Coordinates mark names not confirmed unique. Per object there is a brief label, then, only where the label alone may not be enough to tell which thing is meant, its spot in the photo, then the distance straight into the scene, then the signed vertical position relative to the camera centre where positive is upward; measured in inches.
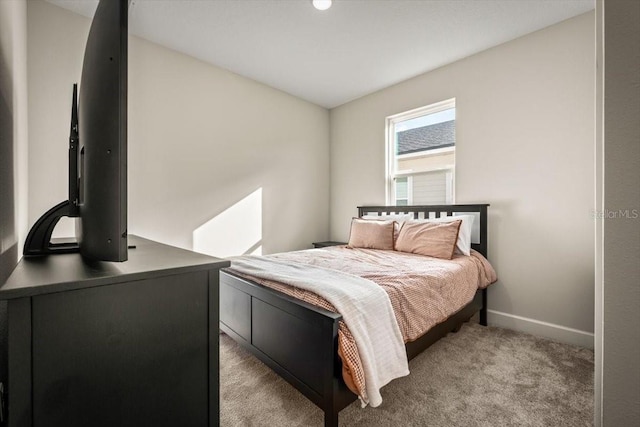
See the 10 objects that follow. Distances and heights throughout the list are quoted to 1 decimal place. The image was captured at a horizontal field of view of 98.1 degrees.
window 121.5 +27.0
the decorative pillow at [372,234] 117.4 -9.6
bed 48.4 -27.2
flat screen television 24.9 +7.1
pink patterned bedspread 49.3 -18.0
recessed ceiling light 82.7 +63.0
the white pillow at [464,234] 101.2 -8.0
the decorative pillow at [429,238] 97.2 -9.6
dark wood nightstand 149.9 -17.2
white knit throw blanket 48.6 -20.8
